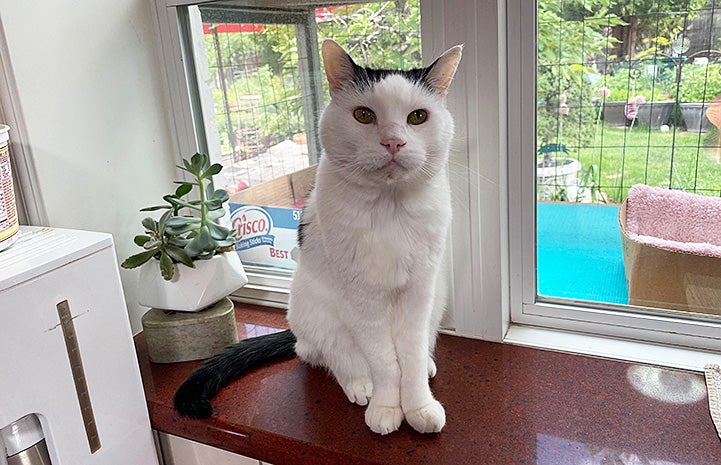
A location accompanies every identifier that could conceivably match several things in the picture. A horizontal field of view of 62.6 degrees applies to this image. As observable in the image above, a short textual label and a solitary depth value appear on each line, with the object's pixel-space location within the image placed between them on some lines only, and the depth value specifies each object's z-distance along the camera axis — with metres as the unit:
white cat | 0.86
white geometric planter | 1.19
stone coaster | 1.22
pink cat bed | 1.06
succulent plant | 1.17
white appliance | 0.88
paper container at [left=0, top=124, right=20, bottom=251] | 0.96
